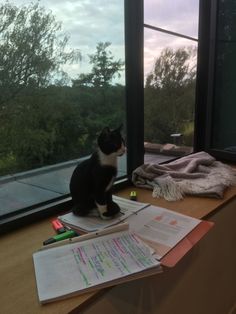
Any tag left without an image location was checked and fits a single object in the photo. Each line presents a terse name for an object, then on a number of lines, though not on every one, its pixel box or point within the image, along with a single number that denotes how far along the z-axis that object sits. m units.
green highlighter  0.99
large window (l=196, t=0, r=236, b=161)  2.04
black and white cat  1.12
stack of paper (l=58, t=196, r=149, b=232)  1.07
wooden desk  0.75
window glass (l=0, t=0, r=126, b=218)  1.14
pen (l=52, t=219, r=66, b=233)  1.07
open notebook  0.78
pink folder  0.88
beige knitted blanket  1.50
